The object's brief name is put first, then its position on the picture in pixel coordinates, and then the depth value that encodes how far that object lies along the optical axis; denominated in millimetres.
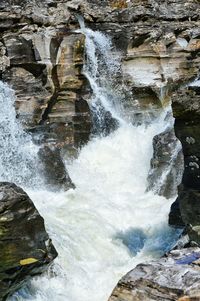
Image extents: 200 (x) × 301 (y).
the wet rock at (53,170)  18375
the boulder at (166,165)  17625
